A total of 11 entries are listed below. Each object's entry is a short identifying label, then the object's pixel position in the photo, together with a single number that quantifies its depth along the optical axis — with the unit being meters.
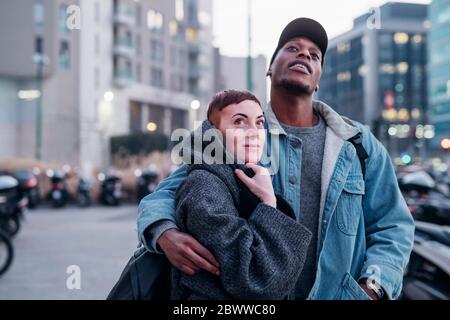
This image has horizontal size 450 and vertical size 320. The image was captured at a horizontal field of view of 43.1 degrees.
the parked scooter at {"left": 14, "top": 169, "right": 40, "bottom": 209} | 9.41
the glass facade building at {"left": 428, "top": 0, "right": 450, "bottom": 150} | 63.50
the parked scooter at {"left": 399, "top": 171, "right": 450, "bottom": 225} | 5.02
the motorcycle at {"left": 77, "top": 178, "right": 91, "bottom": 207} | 15.19
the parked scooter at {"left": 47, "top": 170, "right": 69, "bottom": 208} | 15.02
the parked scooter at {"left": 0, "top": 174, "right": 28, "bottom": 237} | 7.80
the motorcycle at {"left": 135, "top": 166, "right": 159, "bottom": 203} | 14.94
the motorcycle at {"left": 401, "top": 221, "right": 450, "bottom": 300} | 3.43
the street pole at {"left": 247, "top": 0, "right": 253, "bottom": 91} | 8.59
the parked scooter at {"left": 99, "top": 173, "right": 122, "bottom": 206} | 15.36
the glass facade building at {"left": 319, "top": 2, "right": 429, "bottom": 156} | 69.62
